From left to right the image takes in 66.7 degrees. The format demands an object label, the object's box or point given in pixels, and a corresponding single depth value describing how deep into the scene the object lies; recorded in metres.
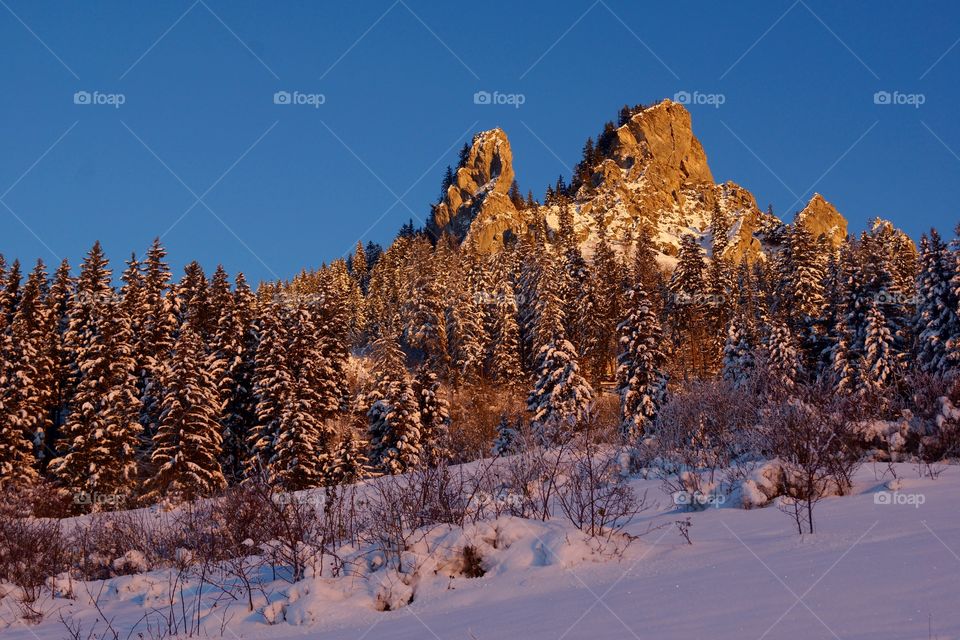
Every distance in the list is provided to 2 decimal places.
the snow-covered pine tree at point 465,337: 70.38
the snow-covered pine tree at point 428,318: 75.19
